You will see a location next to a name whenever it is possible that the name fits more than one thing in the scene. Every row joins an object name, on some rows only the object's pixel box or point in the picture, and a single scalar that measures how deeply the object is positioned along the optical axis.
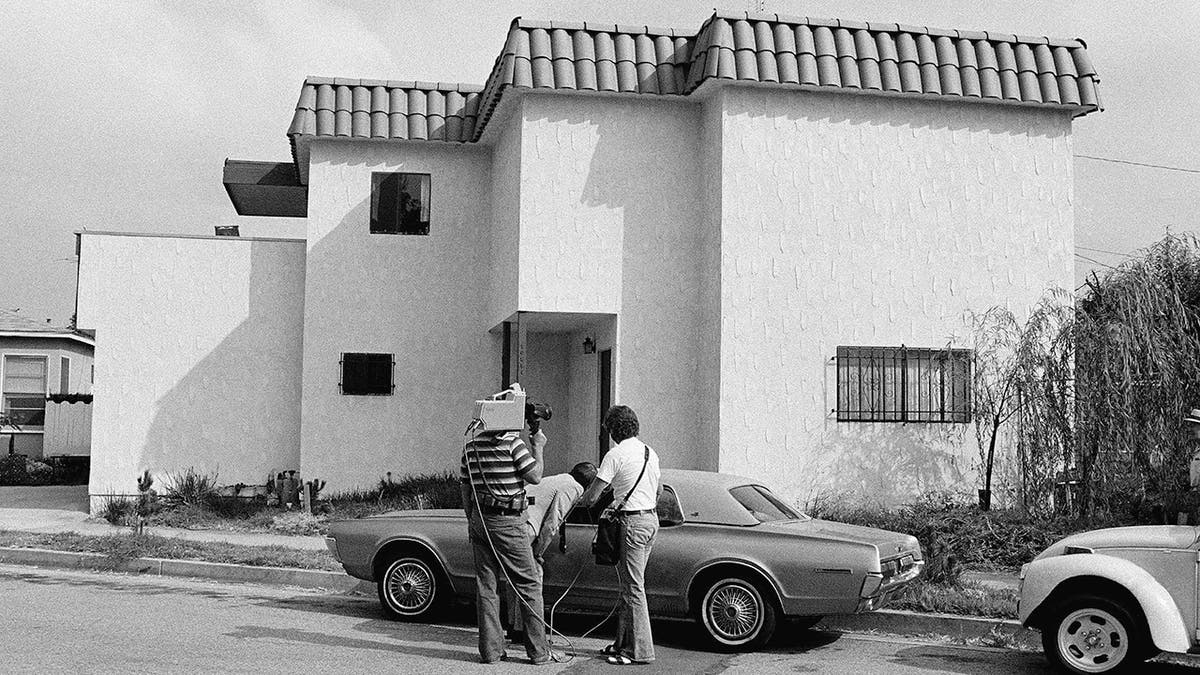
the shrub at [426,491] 16.86
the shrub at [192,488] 18.09
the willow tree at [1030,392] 14.12
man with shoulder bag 8.67
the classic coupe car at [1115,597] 8.02
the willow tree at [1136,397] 13.55
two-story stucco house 15.45
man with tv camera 8.64
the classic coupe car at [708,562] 9.17
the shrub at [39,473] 25.92
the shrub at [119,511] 17.19
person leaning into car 9.23
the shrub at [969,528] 13.08
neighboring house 28.03
